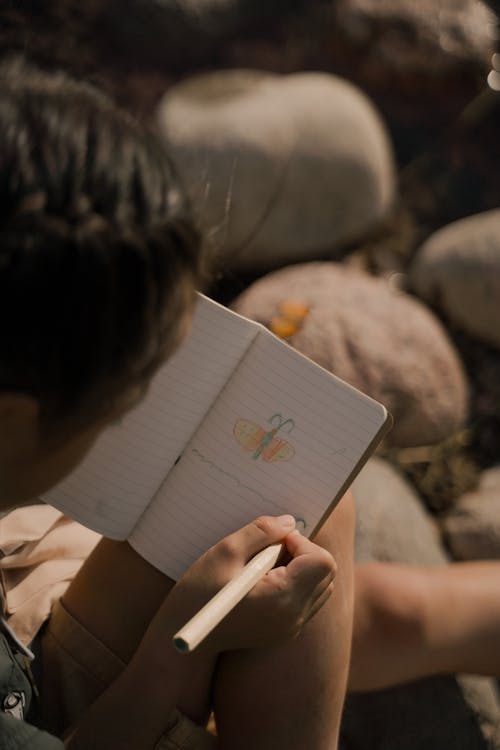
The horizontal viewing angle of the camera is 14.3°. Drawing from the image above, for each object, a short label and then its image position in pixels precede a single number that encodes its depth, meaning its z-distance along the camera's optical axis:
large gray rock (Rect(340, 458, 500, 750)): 1.28
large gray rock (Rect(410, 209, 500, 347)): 1.59
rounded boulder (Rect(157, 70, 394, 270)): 1.65
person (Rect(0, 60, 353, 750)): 0.91
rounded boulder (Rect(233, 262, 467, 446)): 1.45
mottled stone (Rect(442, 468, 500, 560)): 1.42
